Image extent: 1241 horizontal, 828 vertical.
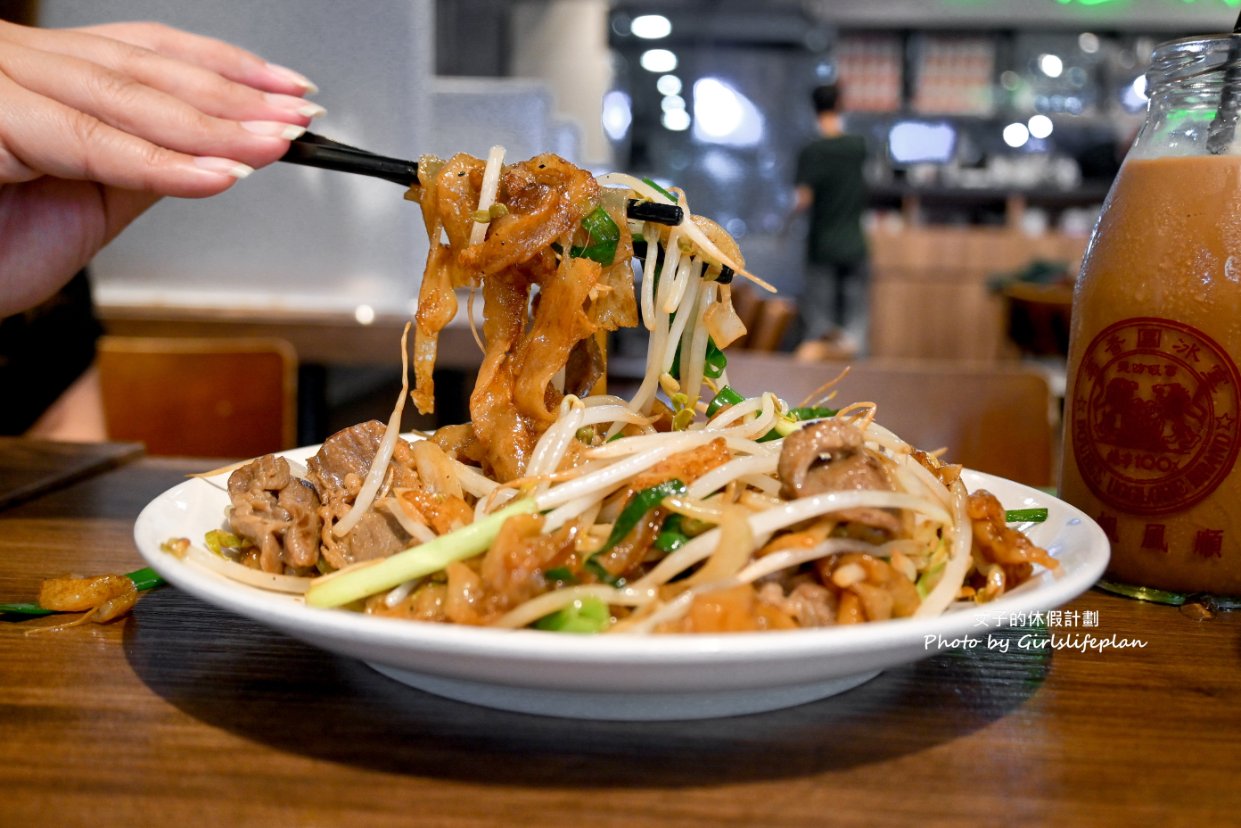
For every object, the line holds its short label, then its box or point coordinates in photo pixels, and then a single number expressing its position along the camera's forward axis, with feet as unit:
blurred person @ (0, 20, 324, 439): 1.41
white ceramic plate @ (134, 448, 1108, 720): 0.99
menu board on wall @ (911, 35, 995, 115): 9.80
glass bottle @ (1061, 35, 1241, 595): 1.31
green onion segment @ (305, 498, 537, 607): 1.14
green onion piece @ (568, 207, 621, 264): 1.35
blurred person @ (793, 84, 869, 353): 7.89
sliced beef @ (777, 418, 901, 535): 1.19
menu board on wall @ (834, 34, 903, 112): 9.99
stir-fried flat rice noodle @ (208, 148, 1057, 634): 1.14
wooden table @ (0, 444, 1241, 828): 1.00
